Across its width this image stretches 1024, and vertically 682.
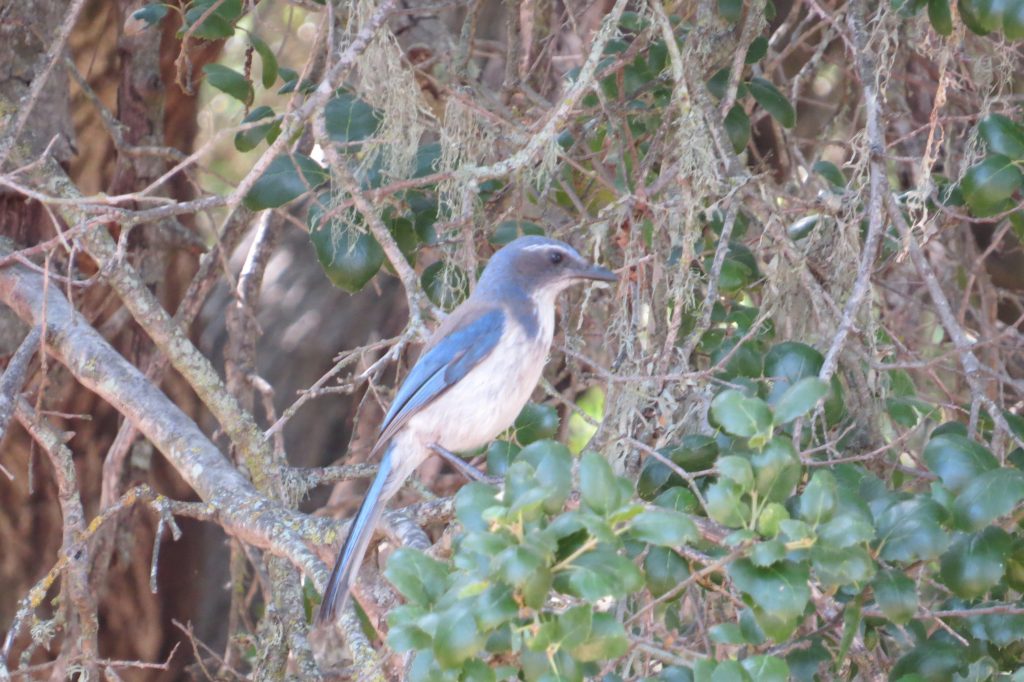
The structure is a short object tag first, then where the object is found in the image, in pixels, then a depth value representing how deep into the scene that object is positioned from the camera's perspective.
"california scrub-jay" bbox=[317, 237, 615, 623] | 8.62
